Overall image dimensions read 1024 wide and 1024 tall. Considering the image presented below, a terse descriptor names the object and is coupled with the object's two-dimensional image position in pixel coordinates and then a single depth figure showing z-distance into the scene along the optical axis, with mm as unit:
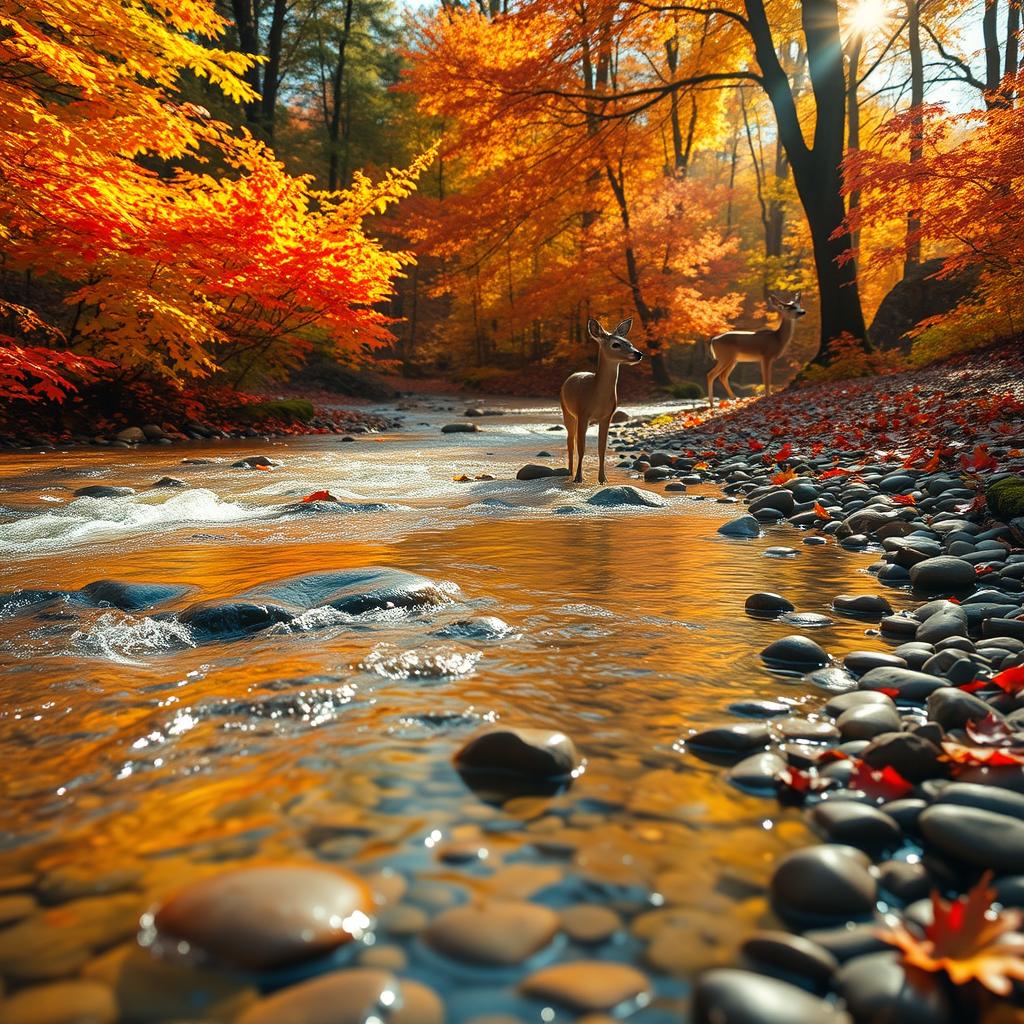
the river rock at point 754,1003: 938
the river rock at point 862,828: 1365
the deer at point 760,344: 14797
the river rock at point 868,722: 1728
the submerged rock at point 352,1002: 956
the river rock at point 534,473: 7203
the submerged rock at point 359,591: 2812
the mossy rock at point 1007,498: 3645
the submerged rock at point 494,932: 1081
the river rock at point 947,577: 3072
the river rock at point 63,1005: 966
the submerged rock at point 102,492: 6000
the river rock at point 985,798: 1362
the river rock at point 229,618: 2605
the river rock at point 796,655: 2293
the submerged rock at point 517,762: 1583
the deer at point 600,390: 6527
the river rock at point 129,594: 2945
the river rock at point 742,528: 4465
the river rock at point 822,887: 1177
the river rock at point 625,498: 5691
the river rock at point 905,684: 1999
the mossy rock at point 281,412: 13453
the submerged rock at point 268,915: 1060
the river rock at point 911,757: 1552
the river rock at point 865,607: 2840
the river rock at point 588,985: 1002
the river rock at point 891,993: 959
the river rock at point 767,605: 2855
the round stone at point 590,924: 1126
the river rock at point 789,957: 1041
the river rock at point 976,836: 1254
